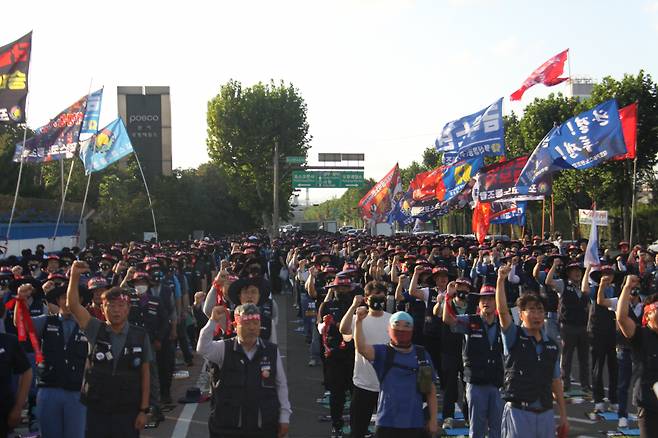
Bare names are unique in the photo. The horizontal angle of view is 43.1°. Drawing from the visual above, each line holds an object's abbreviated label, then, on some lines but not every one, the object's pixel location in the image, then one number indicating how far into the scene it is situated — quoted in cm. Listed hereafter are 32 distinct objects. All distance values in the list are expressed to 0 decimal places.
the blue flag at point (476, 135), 2406
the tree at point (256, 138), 6562
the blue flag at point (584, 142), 1655
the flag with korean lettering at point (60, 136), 2248
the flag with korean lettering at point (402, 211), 3466
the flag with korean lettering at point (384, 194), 3528
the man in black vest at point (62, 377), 670
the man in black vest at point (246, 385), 551
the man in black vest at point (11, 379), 602
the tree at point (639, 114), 2962
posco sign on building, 6469
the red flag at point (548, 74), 2220
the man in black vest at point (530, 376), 626
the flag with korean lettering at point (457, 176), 2583
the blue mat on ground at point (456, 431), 895
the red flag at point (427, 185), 3106
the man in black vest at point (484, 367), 764
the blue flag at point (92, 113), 2369
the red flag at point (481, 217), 2245
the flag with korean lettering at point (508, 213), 2252
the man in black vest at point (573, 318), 1098
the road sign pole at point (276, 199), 5006
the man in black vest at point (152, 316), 968
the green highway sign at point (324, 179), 5141
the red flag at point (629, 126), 1667
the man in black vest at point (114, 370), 597
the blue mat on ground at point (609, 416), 961
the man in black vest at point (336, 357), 895
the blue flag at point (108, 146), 2647
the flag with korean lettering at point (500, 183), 2175
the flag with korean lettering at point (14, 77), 1836
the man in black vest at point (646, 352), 631
